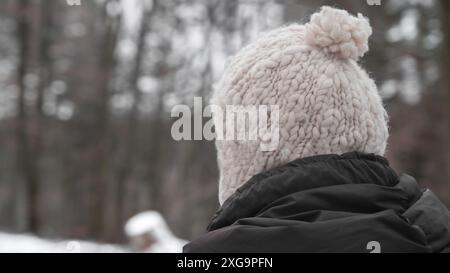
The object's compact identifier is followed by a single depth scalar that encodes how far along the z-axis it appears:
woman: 1.52
